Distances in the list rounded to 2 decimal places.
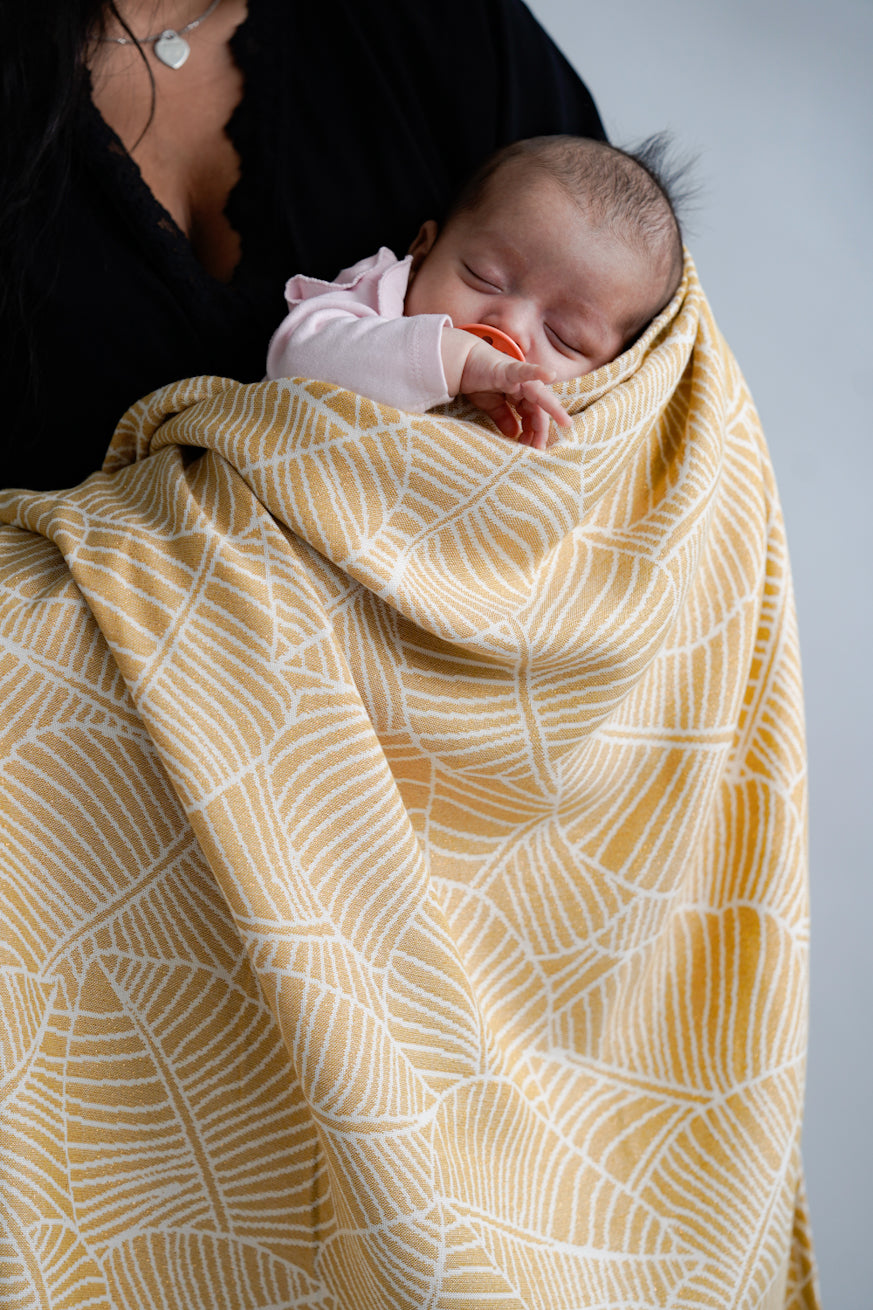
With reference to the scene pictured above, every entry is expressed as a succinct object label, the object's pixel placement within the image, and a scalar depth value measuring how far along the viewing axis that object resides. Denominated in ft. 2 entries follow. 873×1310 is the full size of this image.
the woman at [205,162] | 2.65
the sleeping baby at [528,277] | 2.46
